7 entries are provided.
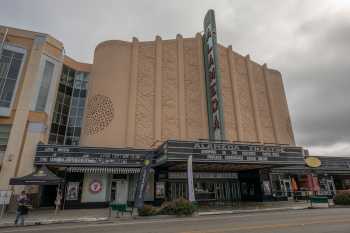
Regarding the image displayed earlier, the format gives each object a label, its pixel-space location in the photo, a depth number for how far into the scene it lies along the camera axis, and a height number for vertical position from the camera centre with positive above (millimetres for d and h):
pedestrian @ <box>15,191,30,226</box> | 13134 -1030
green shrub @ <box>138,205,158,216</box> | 15517 -1364
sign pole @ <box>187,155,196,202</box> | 16812 +784
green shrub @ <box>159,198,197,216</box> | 15562 -1171
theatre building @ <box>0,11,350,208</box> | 21062 +8194
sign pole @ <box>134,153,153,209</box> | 16547 +451
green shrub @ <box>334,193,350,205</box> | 20156 -739
